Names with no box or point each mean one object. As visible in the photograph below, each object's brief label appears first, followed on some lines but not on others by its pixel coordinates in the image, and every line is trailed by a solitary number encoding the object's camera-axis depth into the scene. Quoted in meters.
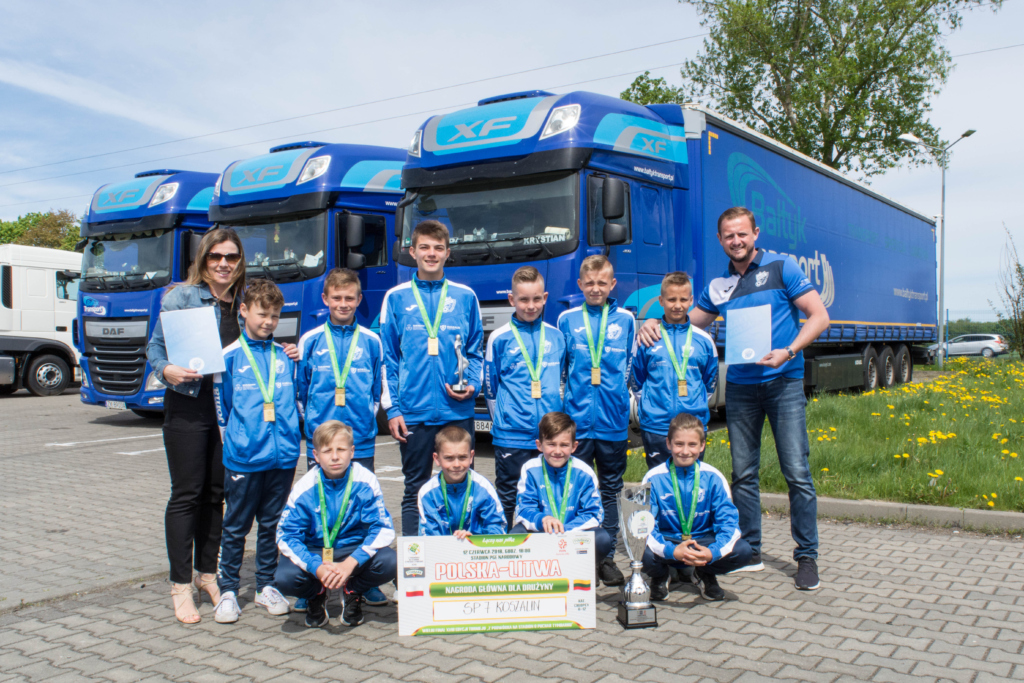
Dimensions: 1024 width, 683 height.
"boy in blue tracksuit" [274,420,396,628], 3.89
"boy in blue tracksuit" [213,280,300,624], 4.05
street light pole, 23.91
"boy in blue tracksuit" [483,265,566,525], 4.64
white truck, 16.81
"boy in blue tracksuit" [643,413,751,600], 4.22
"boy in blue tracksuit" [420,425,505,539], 4.13
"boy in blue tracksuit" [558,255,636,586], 4.78
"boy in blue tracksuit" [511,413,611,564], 4.27
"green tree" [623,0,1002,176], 31.44
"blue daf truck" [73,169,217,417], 11.64
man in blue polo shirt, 4.50
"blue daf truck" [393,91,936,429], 7.93
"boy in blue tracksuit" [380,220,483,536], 4.60
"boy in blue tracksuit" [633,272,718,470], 4.77
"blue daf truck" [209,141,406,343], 10.03
